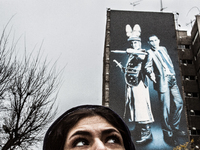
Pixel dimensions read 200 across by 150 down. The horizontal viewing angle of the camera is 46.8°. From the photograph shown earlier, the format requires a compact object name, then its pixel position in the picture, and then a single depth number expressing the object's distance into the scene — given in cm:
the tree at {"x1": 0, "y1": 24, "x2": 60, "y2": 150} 428
